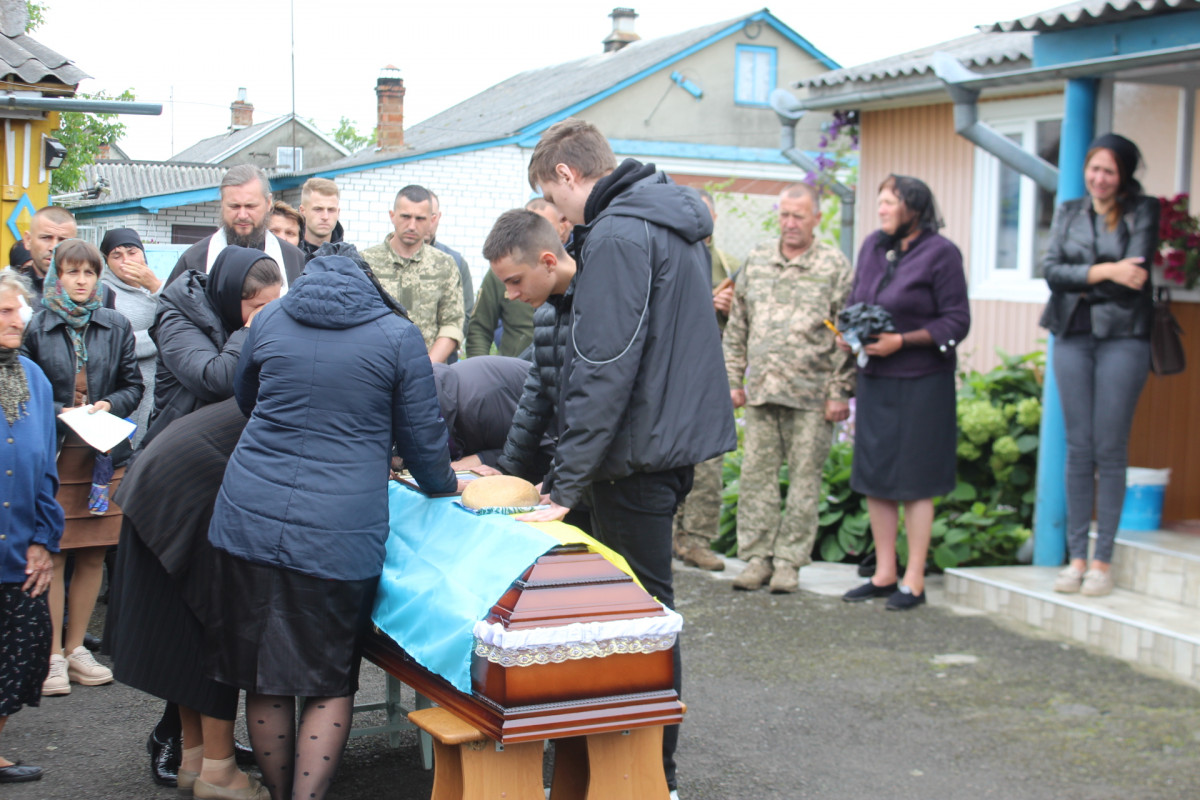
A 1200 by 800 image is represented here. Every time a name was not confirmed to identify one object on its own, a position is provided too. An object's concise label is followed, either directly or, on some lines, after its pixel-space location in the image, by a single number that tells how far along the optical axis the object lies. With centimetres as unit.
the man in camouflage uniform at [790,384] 664
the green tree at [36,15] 2605
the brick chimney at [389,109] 2516
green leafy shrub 700
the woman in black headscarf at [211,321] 389
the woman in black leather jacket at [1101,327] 576
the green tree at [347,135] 6519
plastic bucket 641
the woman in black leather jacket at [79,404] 519
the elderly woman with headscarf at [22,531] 400
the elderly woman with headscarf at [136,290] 591
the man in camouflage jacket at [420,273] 679
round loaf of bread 351
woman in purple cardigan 621
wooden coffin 293
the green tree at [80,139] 2684
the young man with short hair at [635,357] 357
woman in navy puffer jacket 329
